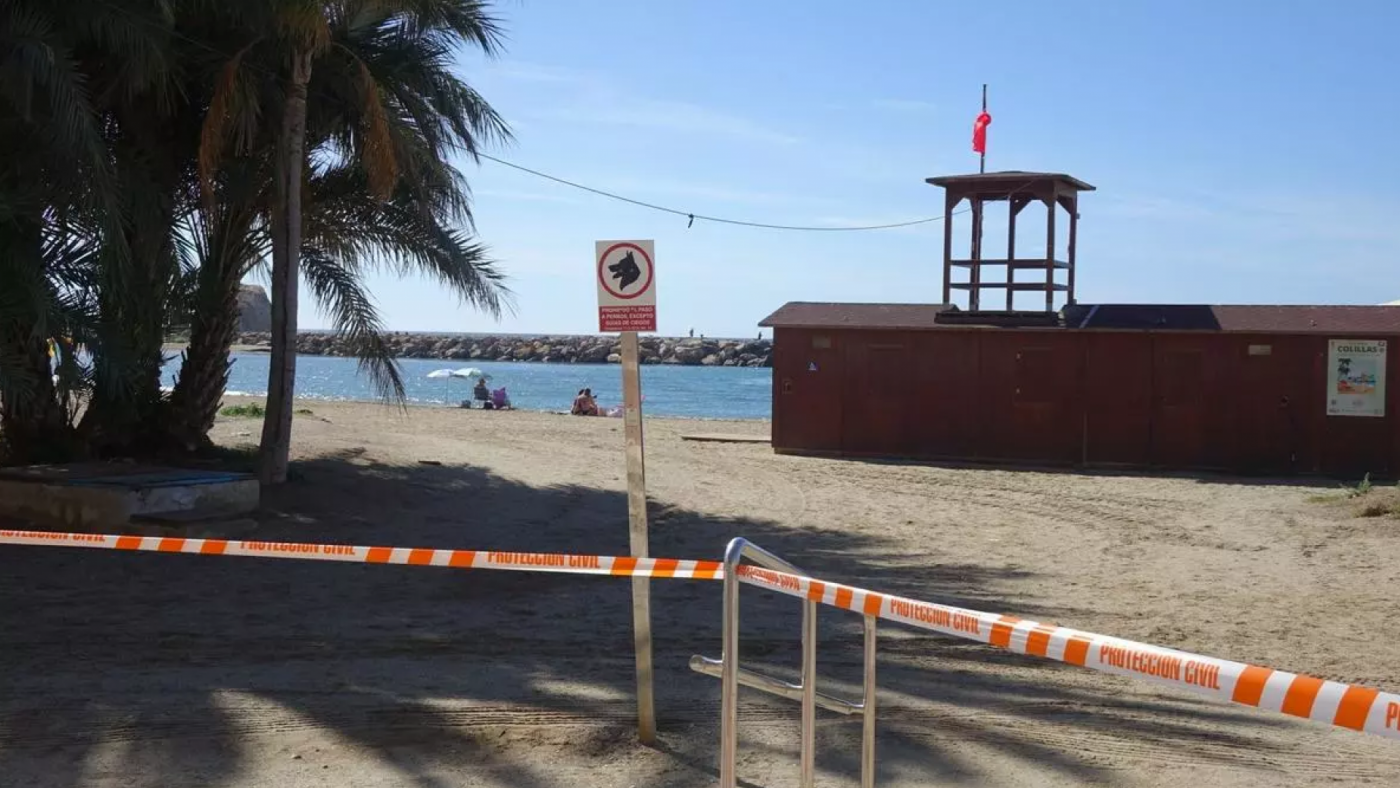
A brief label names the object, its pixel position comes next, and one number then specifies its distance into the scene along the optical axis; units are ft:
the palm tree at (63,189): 35.55
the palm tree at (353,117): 43.61
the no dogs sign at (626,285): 20.31
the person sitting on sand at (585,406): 117.08
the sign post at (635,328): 20.25
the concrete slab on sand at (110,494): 38.40
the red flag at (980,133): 71.10
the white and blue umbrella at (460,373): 169.89
